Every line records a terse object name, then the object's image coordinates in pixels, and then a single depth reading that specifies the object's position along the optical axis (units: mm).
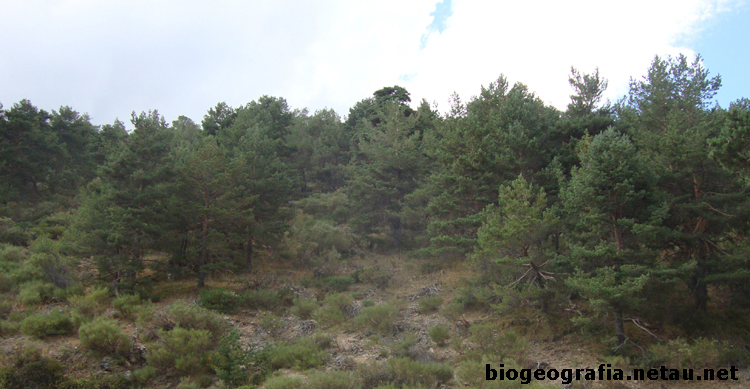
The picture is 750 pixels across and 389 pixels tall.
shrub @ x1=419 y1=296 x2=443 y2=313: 18281
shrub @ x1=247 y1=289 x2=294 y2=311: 18922
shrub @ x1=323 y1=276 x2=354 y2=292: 21484
